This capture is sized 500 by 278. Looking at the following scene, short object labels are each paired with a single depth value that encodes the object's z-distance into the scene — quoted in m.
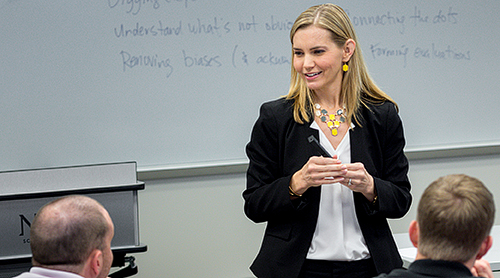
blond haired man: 4.33
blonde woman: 4.74
